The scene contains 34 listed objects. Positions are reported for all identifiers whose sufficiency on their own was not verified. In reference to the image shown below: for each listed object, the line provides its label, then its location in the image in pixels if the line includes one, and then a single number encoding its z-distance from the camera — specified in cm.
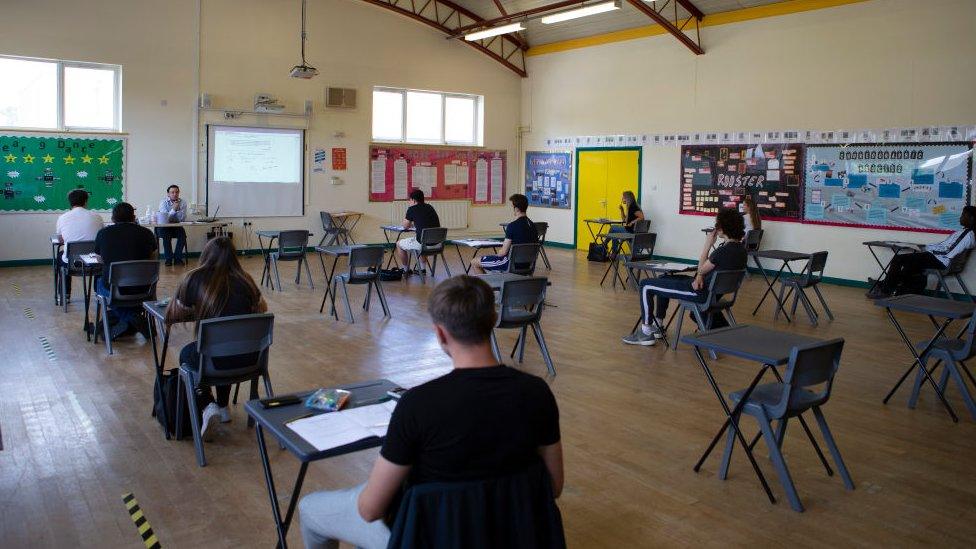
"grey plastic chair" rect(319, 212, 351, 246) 1330
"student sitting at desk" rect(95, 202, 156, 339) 627
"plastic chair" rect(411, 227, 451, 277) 969
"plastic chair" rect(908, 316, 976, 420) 477
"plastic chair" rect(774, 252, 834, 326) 778
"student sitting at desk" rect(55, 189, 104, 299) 743
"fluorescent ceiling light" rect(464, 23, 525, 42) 1252
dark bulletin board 1131
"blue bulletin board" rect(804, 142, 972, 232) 970
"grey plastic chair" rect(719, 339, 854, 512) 346
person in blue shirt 1143
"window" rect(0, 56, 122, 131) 1091
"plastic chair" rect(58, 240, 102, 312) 718
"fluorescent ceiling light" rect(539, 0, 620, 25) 1078
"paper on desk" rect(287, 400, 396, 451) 231
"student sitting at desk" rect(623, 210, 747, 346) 619
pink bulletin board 1444
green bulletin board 1080
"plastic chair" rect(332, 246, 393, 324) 761
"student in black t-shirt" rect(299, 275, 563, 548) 184
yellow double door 1380
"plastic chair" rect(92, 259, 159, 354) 604
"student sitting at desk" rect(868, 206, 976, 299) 913
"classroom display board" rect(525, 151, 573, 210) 1513
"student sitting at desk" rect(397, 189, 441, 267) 1005
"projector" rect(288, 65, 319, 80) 1138
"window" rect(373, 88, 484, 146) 1452
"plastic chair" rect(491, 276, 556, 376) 566
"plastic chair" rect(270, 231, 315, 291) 910
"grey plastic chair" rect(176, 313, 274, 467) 387
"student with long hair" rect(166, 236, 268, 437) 409
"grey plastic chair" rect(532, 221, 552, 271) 1141
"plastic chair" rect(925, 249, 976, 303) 918
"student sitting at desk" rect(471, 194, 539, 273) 800
